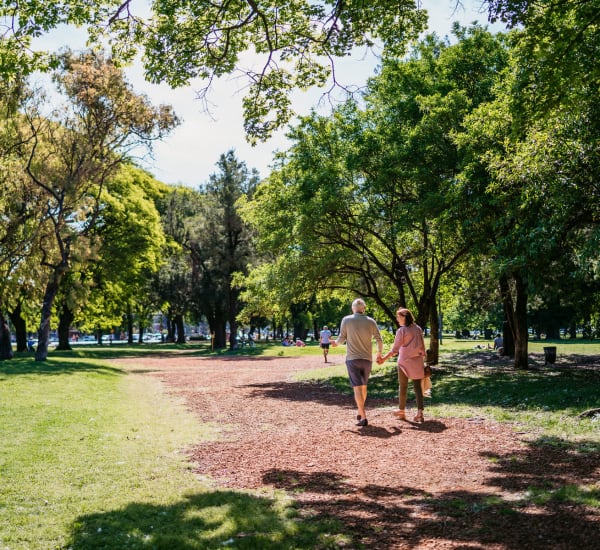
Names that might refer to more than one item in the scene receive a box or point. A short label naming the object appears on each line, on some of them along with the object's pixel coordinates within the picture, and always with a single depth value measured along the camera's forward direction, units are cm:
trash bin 2178
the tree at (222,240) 4494
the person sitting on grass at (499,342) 3344
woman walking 970
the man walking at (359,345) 943
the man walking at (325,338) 2947
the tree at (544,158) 785
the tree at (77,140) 2478
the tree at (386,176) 1642
